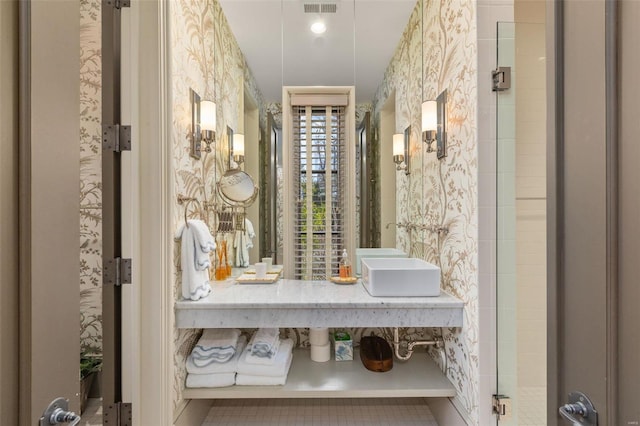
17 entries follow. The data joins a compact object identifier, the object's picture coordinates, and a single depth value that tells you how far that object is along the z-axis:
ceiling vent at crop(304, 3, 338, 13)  2.10
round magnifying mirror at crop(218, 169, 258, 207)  2.16
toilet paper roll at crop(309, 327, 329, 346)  1.93
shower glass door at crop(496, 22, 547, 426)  1.40
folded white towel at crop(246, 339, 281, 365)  1.65
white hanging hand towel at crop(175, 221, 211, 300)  1.57
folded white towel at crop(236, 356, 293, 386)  1.62
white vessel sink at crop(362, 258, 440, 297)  1.65
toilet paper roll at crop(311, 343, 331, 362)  1.92
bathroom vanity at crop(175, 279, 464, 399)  1.56
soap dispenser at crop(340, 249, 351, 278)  2.03
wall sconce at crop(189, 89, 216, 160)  1.76
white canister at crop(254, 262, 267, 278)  2.02
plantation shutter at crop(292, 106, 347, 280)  2.16
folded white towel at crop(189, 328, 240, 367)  1.64
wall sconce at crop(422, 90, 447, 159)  1.75
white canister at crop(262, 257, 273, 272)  2.21
